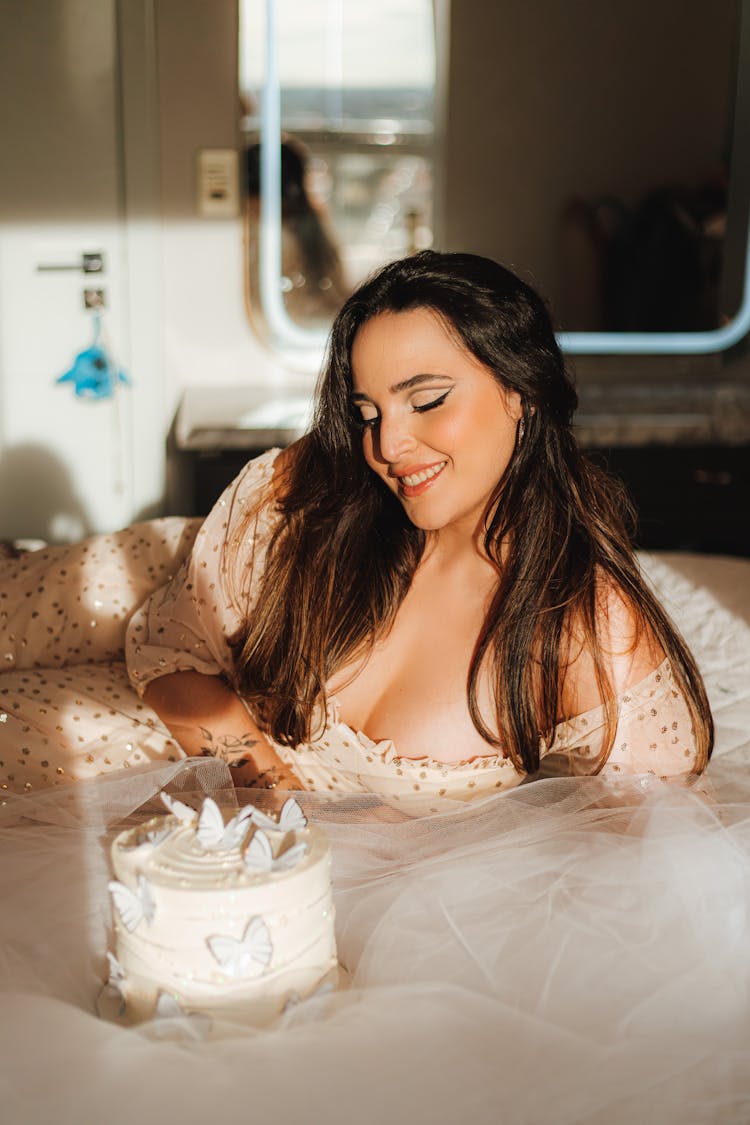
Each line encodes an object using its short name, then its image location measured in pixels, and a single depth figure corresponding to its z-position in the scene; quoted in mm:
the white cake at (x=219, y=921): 803
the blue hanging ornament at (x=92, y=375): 2732
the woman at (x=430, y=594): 1347
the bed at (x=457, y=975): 785
